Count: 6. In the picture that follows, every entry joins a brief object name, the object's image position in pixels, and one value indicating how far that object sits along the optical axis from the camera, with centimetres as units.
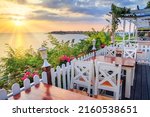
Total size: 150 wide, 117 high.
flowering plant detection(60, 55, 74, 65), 393
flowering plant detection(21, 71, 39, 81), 315
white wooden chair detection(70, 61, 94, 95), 304
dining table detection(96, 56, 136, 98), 389
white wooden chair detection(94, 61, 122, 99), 281
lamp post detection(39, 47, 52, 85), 262
